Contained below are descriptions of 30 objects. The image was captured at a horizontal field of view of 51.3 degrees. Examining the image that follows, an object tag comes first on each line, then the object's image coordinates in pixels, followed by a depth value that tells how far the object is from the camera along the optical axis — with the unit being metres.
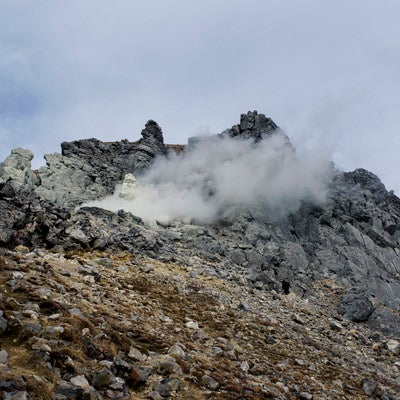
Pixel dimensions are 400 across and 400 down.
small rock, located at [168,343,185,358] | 15.57
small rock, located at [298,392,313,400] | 16.12
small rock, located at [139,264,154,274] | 29.09
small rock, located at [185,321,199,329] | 20.75
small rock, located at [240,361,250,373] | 17.09
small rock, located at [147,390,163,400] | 12.19
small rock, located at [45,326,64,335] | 13.03
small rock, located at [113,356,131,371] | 13.02
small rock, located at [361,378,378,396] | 19.94
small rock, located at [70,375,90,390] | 10.81
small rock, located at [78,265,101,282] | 23.48
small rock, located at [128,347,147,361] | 14.34
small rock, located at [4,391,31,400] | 8.95
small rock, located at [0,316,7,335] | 12.29
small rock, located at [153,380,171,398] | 12.61
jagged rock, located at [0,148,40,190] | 56.44
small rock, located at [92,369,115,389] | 11.42
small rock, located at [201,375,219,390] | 13.95
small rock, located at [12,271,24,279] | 17.25
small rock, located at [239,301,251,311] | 27.80
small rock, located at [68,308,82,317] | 15.38
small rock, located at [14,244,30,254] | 25.15
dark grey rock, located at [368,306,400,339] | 35.62
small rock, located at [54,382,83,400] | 10.20
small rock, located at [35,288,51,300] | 15.66
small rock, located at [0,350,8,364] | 10.71
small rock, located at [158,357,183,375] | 13.98
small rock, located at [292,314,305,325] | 29.24
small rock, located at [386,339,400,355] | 29.70
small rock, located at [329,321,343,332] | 30.83
